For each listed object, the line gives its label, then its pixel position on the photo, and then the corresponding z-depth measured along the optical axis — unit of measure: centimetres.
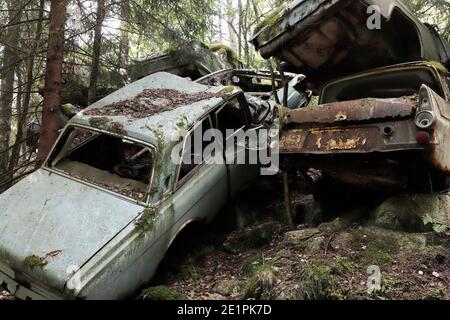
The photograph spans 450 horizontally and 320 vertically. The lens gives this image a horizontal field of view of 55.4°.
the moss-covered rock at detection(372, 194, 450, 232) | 462
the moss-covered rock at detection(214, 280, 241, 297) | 423
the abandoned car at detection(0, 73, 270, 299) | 379
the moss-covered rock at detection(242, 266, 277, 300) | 381
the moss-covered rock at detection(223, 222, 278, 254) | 532
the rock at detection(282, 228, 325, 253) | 450
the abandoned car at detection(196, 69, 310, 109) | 737
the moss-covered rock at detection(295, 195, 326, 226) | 568
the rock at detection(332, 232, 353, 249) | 449
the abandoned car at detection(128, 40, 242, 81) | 916
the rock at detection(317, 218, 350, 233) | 489
